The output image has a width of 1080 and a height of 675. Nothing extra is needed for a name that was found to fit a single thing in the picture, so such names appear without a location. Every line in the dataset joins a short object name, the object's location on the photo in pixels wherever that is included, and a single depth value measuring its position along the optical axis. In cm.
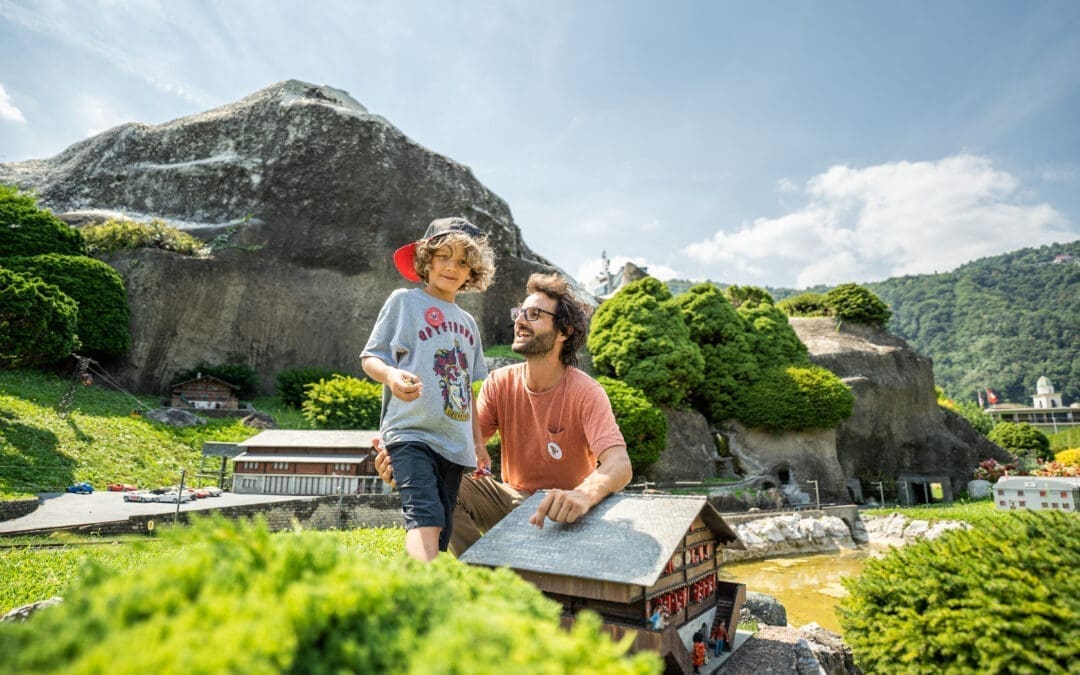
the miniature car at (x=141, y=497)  1074
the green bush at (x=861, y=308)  2798
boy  277
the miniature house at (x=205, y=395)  2036
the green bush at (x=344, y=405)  1889
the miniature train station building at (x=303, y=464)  1397
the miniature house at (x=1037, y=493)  1233
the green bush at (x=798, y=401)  2156
